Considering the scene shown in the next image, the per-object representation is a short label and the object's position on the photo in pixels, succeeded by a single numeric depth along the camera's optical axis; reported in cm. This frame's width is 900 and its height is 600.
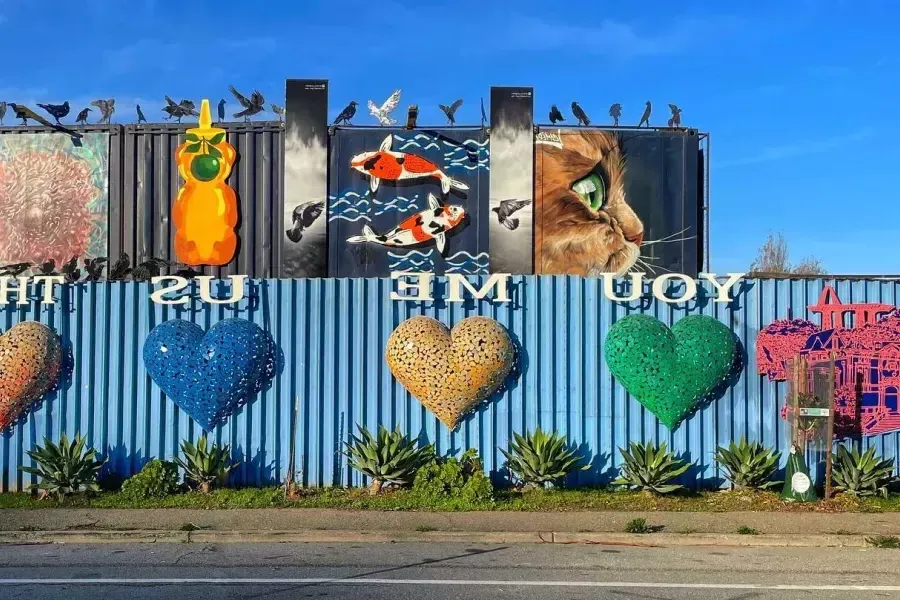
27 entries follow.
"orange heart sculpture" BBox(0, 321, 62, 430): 1277
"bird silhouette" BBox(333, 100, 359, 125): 1747
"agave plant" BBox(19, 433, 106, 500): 1209
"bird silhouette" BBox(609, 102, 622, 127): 1764
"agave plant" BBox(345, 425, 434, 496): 1221
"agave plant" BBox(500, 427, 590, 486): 1224
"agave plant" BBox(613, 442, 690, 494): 1195
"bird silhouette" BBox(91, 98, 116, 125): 1831
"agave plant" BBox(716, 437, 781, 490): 1225
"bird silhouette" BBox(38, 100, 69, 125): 1809
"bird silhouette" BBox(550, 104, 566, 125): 1741
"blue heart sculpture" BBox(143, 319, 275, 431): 1255
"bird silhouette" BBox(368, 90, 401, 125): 1758
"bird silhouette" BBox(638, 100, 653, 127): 1755
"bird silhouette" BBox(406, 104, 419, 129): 1700
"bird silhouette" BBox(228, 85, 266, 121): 1772
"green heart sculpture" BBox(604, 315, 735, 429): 1236
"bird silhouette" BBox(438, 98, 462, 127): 1734
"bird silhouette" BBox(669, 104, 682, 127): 1764
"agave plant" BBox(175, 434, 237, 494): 1227
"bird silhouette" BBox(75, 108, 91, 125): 1830
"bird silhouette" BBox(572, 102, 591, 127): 1750
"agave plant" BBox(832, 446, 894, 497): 1187
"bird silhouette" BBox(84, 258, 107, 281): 1551
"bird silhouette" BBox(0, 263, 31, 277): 1522
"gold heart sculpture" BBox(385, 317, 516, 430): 1235
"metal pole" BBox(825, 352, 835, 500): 1173
